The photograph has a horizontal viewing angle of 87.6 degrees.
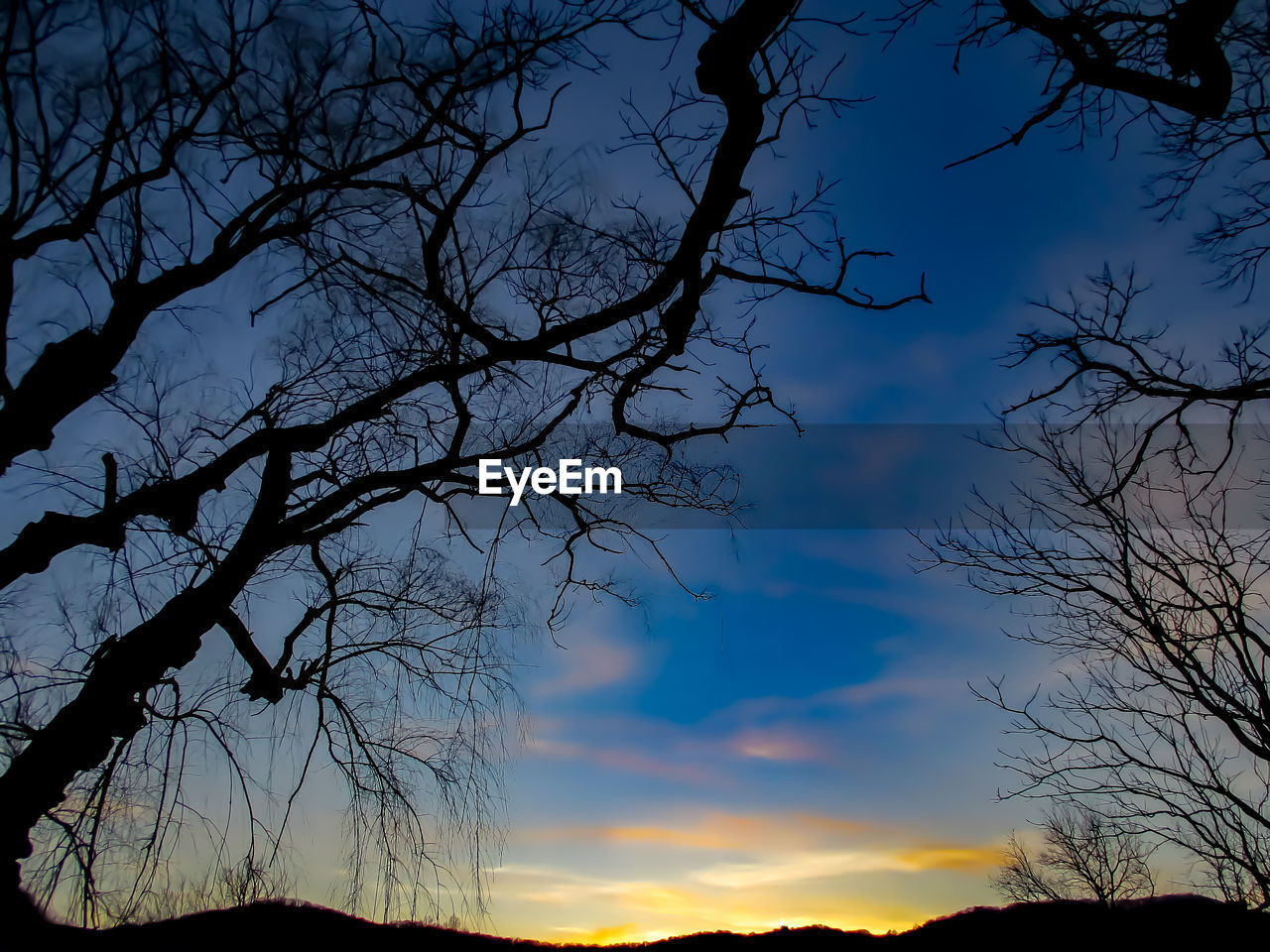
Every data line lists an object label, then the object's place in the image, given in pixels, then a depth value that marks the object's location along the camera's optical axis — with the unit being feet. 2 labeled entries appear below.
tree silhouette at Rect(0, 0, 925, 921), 13.03
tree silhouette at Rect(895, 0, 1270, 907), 12.07
